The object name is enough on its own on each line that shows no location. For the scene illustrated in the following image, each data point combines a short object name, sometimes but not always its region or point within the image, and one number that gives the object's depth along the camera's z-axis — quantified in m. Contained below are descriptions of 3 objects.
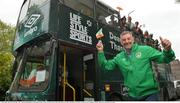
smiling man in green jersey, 1.65
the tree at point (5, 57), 8.11
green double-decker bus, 2.49
